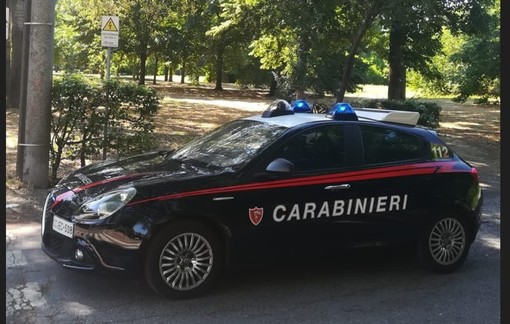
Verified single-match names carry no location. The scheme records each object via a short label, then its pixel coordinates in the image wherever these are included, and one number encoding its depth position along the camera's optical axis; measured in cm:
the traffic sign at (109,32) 995
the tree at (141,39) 3859
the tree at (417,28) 1282
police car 442
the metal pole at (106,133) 874
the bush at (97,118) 848
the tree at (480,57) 1806
